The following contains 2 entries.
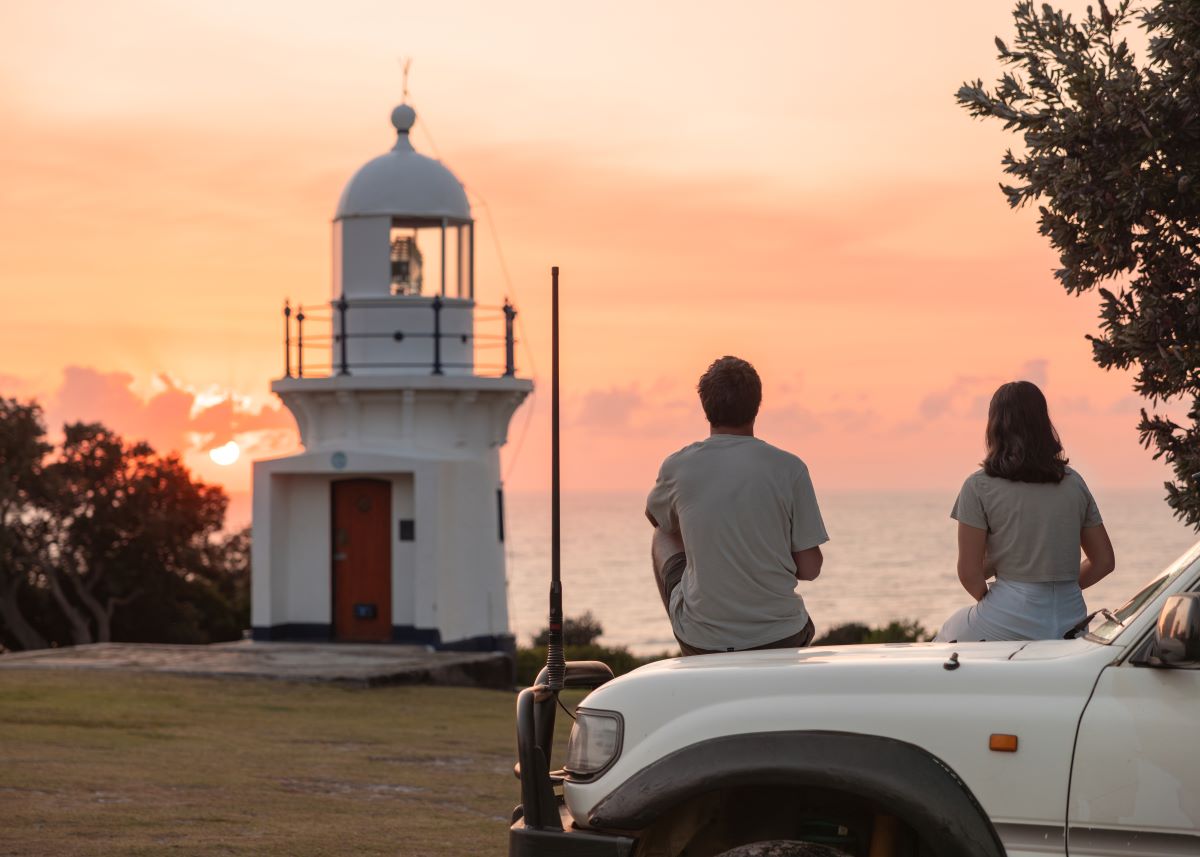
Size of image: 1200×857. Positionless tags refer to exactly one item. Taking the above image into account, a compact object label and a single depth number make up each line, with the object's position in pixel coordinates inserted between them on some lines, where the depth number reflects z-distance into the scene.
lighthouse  24.47
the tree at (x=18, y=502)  37.59
